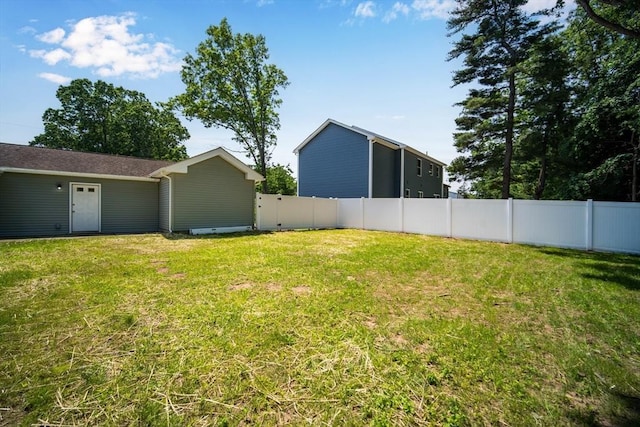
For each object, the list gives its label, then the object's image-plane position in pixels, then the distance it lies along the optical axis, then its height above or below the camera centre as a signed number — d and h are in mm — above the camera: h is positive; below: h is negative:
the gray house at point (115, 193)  10242 +706
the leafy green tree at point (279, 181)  26609 +2974
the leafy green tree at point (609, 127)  10508 +3499
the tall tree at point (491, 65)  13617 +8001
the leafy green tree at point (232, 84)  22812 +10836
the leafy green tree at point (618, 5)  5121 +3949
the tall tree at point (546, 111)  12297 +5356
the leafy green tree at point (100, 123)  27984 +9150
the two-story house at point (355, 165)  16391 +3036
